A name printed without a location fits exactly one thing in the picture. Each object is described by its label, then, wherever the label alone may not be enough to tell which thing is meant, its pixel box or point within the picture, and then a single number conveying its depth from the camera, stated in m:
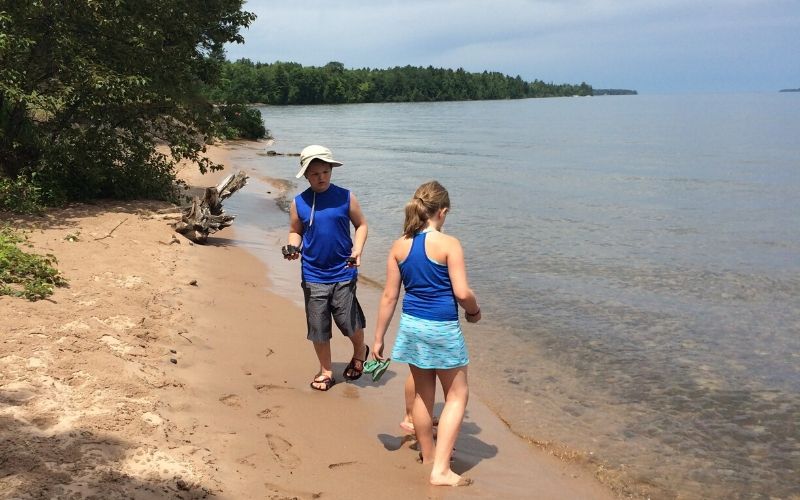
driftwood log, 10.47
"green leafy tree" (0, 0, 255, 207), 10.00
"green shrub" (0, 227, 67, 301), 5.62
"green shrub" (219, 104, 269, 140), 43.16
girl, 3.90
